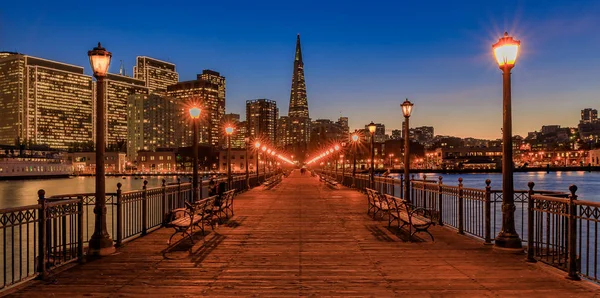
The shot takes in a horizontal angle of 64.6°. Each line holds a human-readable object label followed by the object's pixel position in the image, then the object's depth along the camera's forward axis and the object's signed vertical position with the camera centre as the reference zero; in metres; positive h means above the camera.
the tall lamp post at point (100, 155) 9.74 +0.01
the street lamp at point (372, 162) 27.53 -0.48
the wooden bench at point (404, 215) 11.55 -1.64
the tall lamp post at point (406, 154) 17.11 +0.01
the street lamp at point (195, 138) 18.39 +0.70
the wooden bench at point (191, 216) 10.80 -1.54
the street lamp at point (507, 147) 9.96 +0.15
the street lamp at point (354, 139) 34.78 +1.13
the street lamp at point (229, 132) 31.34 +1.57
